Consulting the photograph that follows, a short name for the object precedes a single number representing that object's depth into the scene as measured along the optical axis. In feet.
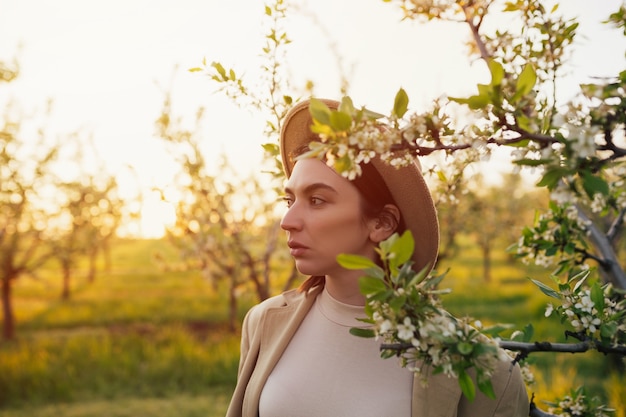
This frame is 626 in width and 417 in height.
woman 5.38
